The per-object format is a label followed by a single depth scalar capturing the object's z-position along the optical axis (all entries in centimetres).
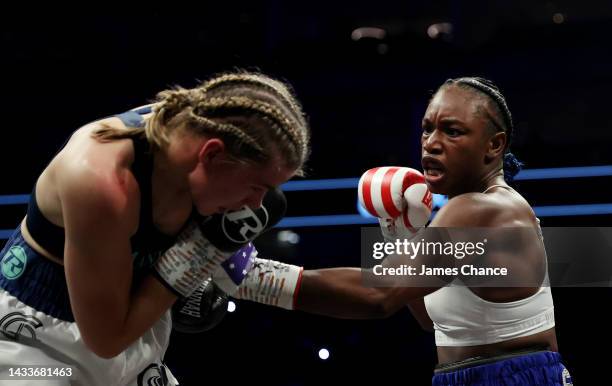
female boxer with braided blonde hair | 156
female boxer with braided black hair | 205
